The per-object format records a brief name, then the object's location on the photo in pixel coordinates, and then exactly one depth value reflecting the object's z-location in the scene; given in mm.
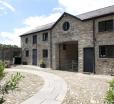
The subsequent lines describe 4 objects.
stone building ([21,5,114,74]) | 9191
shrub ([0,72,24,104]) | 1595
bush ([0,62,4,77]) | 1865
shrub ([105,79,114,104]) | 1838
